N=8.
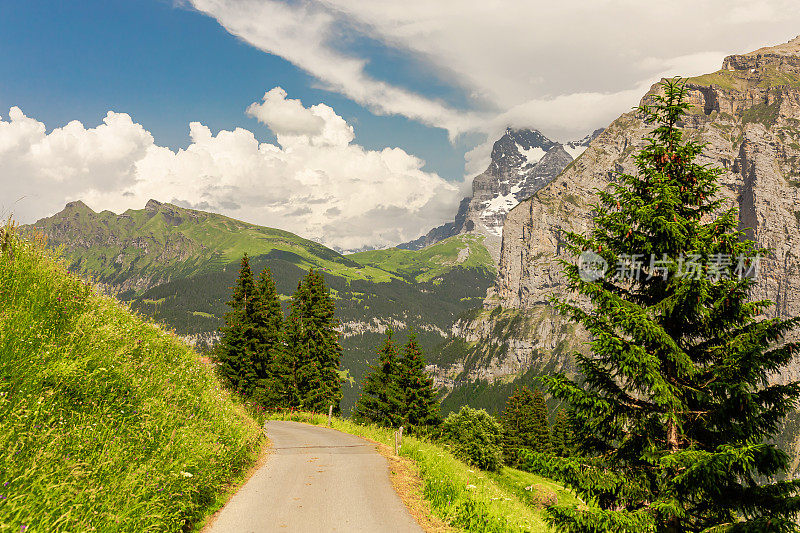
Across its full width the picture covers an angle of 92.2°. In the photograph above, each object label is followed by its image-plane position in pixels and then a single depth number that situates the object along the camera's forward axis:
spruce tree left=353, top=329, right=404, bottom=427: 39.69
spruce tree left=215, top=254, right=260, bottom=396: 36.41
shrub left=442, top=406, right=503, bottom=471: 45.44
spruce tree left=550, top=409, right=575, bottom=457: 61.06
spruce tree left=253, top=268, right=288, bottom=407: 36.19
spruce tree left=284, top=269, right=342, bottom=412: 38.44
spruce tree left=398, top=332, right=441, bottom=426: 39.66
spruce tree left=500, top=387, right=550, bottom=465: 64.69
